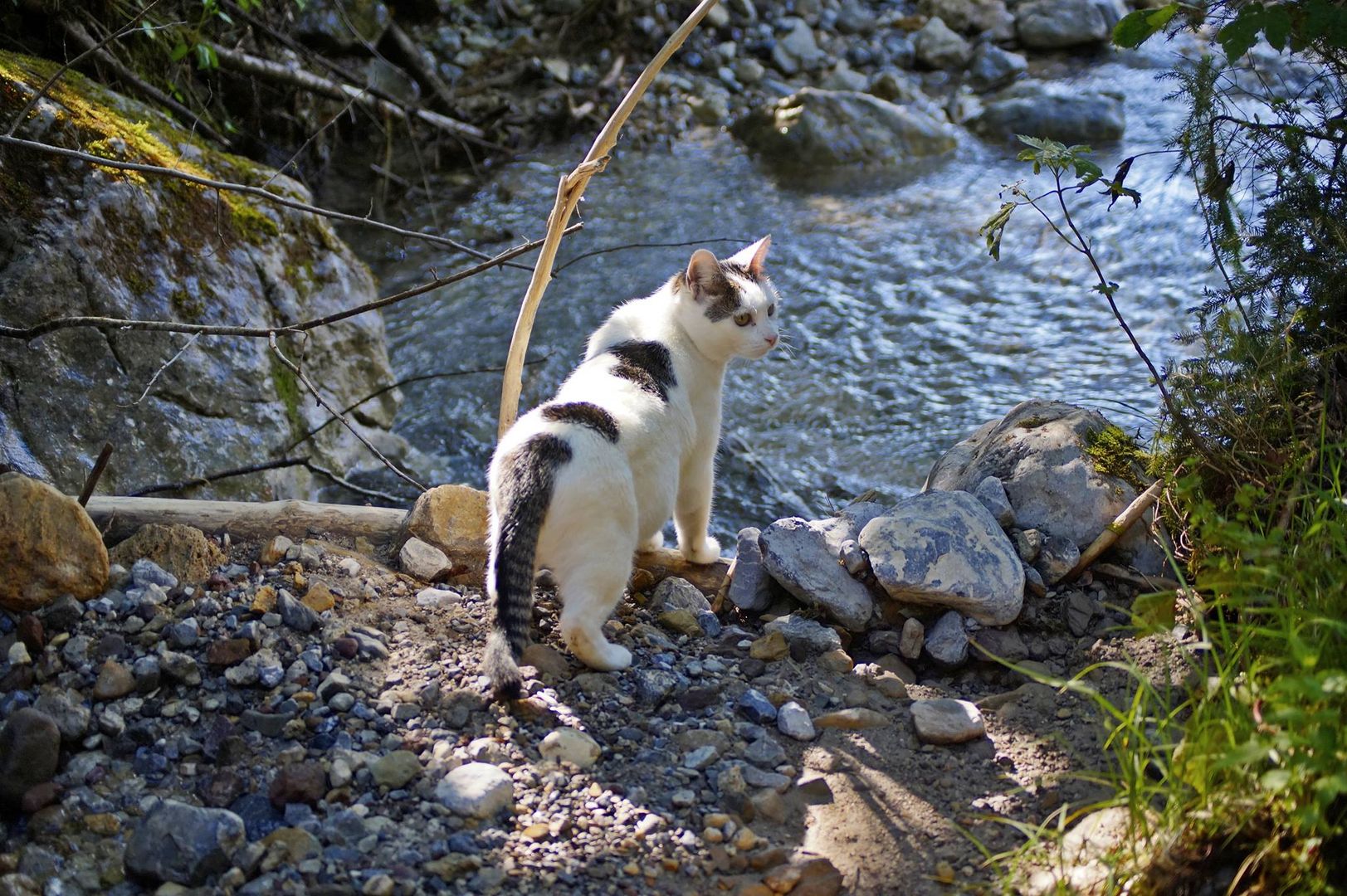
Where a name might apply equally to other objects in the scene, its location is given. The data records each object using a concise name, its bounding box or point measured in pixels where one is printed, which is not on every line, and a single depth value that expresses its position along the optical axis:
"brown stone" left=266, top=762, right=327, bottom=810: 2.34
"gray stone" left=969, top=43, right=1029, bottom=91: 9.72
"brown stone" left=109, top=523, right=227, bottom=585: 3.03
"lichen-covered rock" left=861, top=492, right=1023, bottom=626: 3.21
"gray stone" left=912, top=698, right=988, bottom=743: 2.79
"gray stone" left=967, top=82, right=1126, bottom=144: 8.38
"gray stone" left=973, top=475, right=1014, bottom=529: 3.50
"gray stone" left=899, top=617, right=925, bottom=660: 3.25
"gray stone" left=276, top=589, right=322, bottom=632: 2.91
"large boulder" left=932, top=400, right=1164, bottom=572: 3.45
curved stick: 3.52
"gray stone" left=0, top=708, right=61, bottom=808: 2.29
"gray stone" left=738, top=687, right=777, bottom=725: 2.87
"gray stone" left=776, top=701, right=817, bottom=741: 2.81
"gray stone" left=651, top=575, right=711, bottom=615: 3.42
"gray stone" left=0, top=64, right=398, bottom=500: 3.91
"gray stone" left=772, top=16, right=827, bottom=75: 9.99
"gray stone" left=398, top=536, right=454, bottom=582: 3.35
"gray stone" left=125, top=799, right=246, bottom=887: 2.13
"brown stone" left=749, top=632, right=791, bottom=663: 3.16
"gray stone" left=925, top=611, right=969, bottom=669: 3.20
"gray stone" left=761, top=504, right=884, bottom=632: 3.31
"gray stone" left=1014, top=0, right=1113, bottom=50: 9.91
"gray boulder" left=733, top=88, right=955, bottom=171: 8.44
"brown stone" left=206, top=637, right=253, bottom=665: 2.72
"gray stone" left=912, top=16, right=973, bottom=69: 10.09
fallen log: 3.22
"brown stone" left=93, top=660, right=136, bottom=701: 2.58
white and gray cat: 2.81
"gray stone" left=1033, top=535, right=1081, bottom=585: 3.36
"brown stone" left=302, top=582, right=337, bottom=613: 3.03
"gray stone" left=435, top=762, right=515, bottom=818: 2.38
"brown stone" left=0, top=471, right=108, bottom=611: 2.74
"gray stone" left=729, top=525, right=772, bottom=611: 3.44
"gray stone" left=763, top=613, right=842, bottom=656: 3.18
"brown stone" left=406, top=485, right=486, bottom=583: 3.46
